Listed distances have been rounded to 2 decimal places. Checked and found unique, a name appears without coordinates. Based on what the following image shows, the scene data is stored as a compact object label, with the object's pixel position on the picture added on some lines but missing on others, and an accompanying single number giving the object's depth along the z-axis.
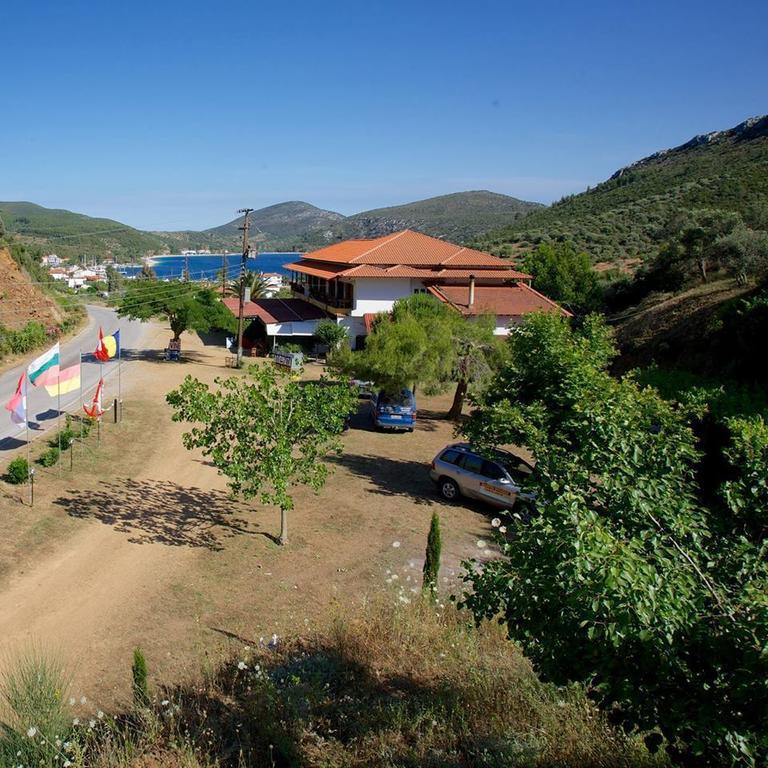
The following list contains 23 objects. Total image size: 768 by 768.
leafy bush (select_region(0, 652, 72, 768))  6.36
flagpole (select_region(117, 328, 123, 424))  23.29
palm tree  52.91
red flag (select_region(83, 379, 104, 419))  20.22
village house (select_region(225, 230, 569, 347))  38.56
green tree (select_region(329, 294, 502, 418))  23.12
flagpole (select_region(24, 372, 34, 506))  15.30
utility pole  34.77
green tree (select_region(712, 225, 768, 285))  31.33
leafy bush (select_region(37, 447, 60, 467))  17.64
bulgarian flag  17.02
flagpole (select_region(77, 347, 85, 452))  20.45
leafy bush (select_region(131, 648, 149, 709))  7.67
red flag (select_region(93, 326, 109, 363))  23.73
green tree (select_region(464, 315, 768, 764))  3.94
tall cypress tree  11.90
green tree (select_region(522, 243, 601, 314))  46.00
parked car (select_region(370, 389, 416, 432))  24.52
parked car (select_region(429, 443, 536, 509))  16.52
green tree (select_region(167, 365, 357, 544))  13.11
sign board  35.44
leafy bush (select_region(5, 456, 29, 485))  15.91
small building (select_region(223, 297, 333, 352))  41.56
